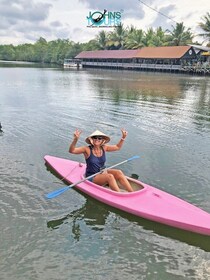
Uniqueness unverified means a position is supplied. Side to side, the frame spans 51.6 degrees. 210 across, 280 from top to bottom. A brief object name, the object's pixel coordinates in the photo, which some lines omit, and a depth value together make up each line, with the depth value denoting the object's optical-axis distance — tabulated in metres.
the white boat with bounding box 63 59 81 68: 59.27
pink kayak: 4.38
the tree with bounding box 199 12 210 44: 39.01
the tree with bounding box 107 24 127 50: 55.43
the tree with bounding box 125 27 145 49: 52.34
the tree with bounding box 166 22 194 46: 46.49
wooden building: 41.87
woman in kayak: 5.20
